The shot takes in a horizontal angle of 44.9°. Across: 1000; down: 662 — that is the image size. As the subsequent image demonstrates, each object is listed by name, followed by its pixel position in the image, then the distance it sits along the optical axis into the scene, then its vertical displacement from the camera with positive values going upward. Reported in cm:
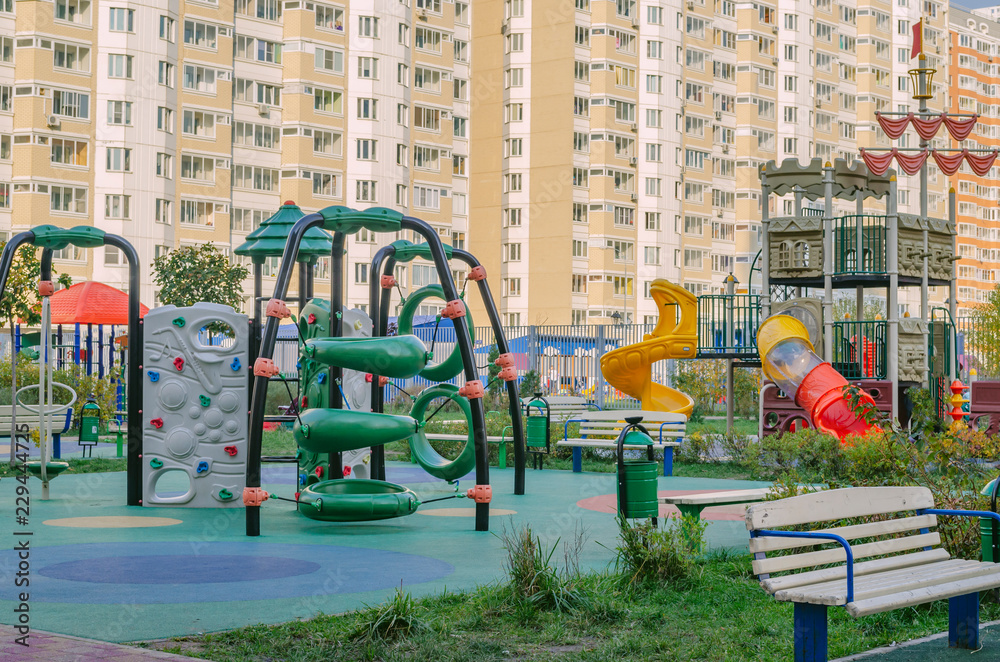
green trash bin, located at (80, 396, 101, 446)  2206 -134
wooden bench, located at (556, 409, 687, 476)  2027 -122
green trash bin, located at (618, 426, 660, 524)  1098 -119
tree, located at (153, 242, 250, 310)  4606 +298
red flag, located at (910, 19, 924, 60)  2816 +763
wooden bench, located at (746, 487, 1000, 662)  660 -124
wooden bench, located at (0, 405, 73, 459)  1812 -108
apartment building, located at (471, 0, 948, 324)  8294 +1506
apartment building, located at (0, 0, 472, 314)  6166 +1354
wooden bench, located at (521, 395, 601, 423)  2619 -101
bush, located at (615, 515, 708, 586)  933 -154
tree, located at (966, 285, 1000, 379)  3938 +93
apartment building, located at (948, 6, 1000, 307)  12650 +2387
